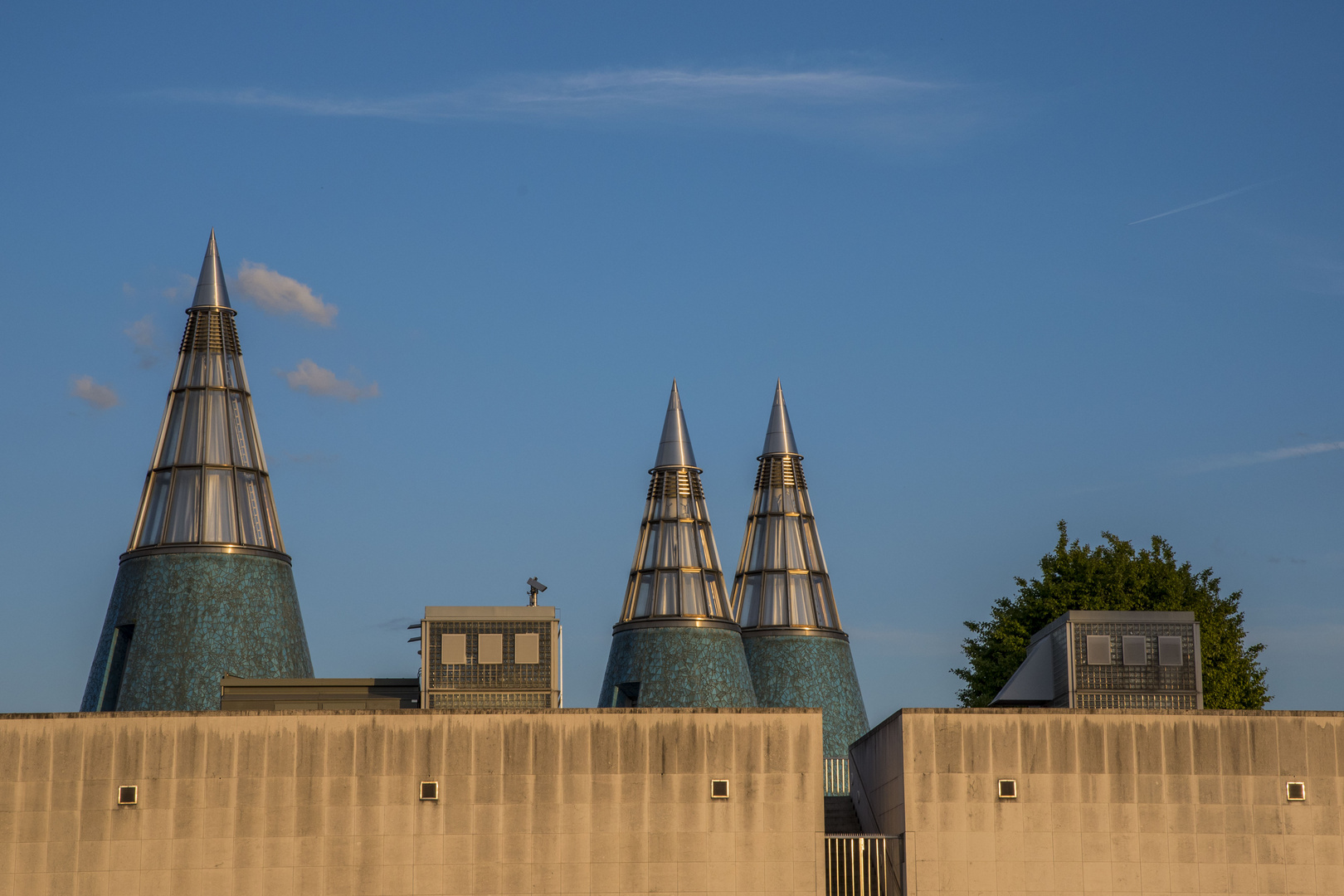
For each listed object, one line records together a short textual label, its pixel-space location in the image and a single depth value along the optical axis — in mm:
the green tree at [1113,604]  57062
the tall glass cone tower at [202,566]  49969
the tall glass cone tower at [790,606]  66000
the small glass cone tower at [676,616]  60562
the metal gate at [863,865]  33750
